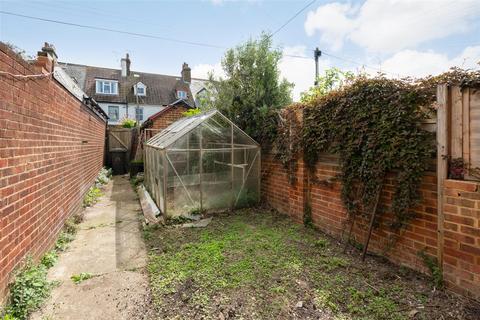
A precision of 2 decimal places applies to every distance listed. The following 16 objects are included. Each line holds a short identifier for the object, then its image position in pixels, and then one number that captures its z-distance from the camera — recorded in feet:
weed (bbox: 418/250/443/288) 8.48
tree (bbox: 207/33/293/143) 21.15
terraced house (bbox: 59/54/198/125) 69.77
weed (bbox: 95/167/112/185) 30.63
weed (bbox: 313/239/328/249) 12.51
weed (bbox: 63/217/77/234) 14.48
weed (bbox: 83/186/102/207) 21.13
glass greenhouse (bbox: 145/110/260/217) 16.79
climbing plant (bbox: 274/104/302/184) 15.55
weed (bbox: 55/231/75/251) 12.52
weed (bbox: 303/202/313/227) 15.20
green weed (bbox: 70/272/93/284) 9.82
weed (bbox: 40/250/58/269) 10.55
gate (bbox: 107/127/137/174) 40.98
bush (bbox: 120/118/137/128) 49.88
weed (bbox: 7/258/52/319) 7.45
